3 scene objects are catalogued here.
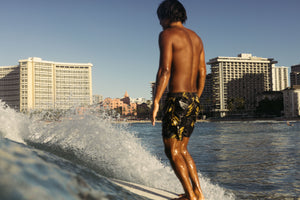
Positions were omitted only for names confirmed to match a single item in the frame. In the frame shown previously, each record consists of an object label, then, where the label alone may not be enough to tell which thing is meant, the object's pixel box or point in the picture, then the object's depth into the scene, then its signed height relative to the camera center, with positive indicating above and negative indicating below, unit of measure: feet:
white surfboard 10.23 -3.09
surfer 9.30 +0.60
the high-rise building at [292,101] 364.38 +6.95
